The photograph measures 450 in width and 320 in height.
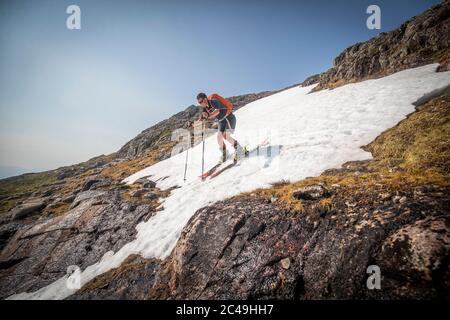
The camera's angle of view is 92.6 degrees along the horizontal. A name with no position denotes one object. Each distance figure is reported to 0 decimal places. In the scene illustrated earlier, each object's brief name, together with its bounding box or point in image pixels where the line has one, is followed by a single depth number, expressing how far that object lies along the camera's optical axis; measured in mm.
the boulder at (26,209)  19025
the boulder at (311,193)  6335
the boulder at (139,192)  14759
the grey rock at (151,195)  13766
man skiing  13518
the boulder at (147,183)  16388
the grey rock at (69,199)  20777
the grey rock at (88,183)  22572
